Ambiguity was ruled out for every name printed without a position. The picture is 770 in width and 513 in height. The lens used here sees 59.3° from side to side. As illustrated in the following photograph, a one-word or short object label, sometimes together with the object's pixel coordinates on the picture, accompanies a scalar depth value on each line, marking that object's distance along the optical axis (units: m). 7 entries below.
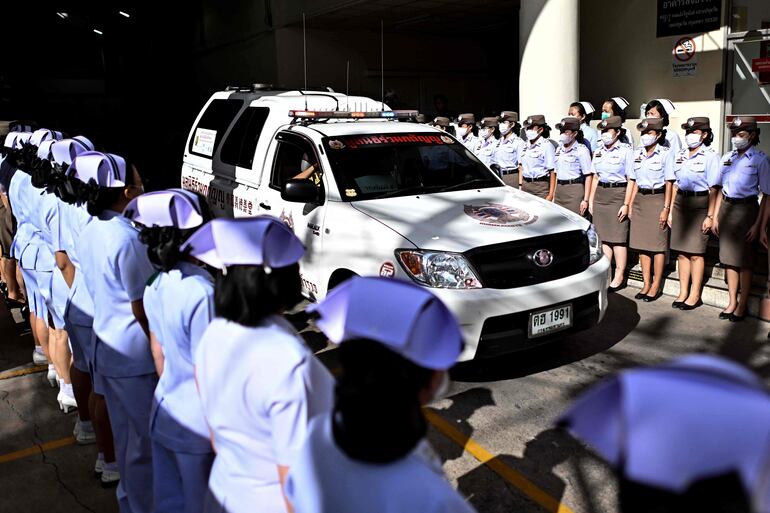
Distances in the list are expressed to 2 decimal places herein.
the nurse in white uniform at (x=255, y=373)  1.88
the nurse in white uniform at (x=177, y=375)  2.42
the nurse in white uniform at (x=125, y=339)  3.06
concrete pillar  10.30
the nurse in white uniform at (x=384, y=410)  1.39
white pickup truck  4.66
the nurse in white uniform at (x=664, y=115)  6.91
